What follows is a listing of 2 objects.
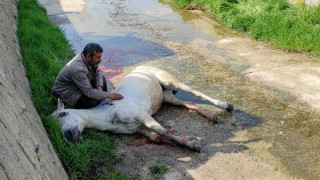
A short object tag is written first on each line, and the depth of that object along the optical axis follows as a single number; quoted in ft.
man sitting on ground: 19.96
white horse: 19.06
